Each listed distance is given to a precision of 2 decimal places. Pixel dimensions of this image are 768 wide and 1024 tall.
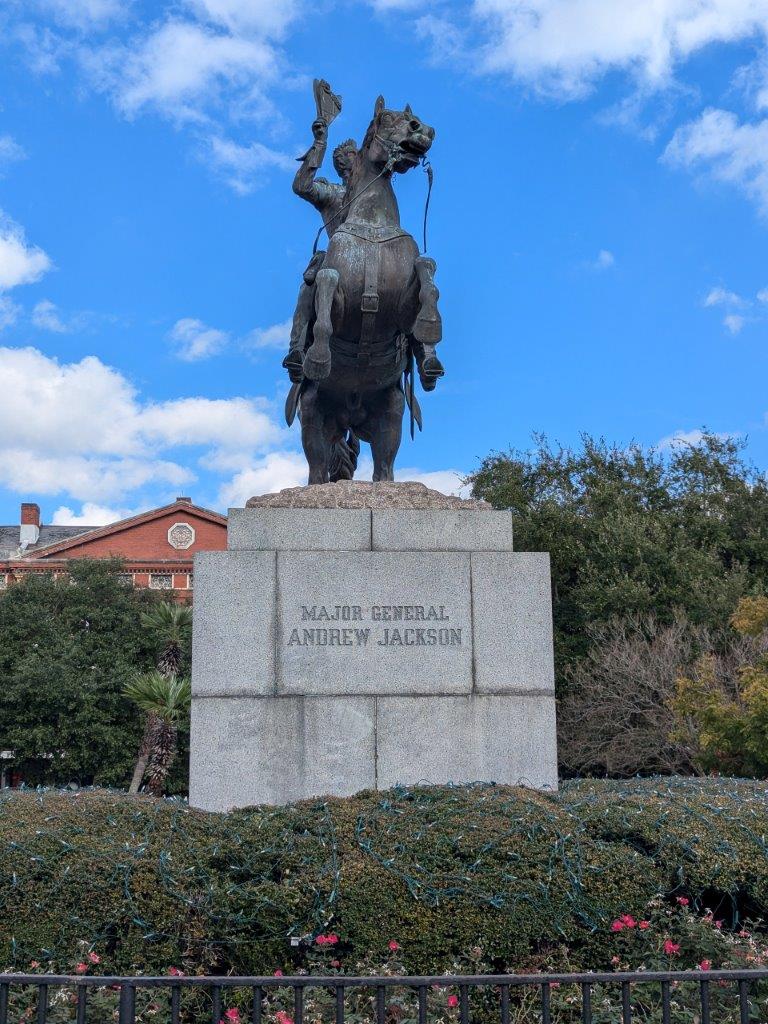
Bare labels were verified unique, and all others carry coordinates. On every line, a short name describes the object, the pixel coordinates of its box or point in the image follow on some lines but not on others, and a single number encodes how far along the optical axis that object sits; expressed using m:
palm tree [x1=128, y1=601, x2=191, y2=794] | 26.59
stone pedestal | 8.03
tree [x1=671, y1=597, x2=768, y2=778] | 19.72
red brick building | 60.06
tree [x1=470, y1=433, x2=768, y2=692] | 31.58
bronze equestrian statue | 9.36
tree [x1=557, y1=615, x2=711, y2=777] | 29.47
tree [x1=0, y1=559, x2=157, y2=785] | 36.88
